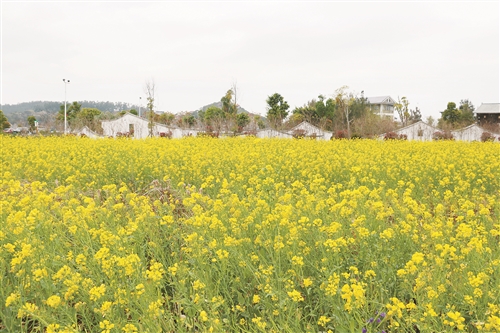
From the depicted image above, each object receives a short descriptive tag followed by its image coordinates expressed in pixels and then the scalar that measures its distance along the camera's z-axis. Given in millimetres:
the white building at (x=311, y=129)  36500
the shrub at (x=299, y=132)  31555
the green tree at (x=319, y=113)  44325
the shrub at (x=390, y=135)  28552
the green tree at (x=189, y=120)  52850
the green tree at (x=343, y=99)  36094
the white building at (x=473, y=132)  33812
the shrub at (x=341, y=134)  31050
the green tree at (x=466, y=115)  43112
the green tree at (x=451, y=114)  44344
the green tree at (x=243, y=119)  43100
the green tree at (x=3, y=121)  43734
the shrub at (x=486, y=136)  29703
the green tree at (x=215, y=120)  31727
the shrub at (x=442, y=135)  30153
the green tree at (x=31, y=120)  51762
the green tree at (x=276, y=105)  43500
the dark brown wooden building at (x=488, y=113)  47506
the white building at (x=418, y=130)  33312
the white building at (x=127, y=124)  43347
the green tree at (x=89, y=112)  57900
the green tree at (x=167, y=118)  54125
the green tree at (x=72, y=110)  59500
